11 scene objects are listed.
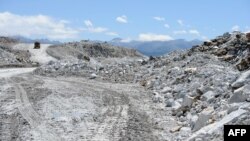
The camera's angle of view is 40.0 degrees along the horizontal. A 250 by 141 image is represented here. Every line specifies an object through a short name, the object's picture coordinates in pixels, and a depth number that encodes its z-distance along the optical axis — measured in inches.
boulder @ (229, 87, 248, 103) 432.3
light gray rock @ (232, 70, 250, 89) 514.1
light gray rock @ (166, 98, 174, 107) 612.9
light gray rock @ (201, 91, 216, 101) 550.8
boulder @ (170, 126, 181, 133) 463.7
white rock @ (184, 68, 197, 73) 786.8
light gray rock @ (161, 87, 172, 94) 723.5
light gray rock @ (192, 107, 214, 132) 436.7
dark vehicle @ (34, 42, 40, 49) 2253.0
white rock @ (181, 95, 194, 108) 558.8
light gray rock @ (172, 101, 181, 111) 574.1
